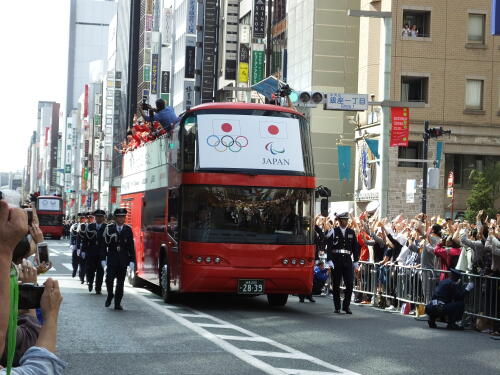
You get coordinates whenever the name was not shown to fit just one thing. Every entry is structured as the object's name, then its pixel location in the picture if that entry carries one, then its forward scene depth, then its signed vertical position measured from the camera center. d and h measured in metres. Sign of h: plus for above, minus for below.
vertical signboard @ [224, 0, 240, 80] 65.81 +11.75
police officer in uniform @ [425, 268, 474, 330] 16.89 -1.21
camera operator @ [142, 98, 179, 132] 22.57 +2.27
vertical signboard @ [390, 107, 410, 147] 39.44 +3.79
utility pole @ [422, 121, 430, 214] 31.35 +2.06
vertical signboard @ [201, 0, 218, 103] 73.69 +12.16
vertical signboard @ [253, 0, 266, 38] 60.69 +12.02
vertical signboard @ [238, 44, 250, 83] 62.81 +9.50
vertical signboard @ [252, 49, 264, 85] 59.38 +9.13
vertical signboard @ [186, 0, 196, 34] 75.00 +14.42
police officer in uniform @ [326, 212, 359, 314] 19.11 -0.51
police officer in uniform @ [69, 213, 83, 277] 29.74 -0.96
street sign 30.34 +3.64
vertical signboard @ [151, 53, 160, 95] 94.88 +13.67
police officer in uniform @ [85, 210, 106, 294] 22.70 -0.73
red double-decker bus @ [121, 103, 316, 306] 18.59 +0.37
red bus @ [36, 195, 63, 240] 84.38 +0.02
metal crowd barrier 16.59 -1.09
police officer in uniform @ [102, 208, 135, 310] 19.22 -0.63
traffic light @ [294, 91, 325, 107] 30.47 +3.73
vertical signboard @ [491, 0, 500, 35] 20.52 +4.21
